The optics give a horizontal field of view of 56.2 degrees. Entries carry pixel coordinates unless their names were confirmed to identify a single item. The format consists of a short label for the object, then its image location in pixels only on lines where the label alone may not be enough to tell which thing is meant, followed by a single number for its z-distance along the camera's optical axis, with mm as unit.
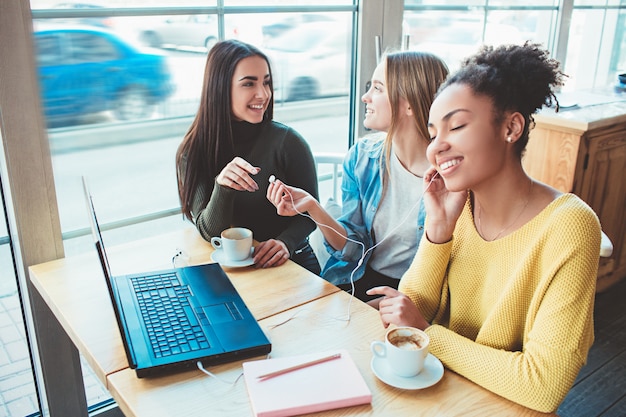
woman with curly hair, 1089
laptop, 1156
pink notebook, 1028
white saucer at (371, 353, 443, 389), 1090
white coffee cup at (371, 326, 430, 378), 1086
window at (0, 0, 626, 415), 1725
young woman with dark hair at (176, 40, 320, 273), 1822
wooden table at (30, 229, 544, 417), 1059
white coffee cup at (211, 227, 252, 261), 1594
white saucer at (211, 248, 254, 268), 1597
